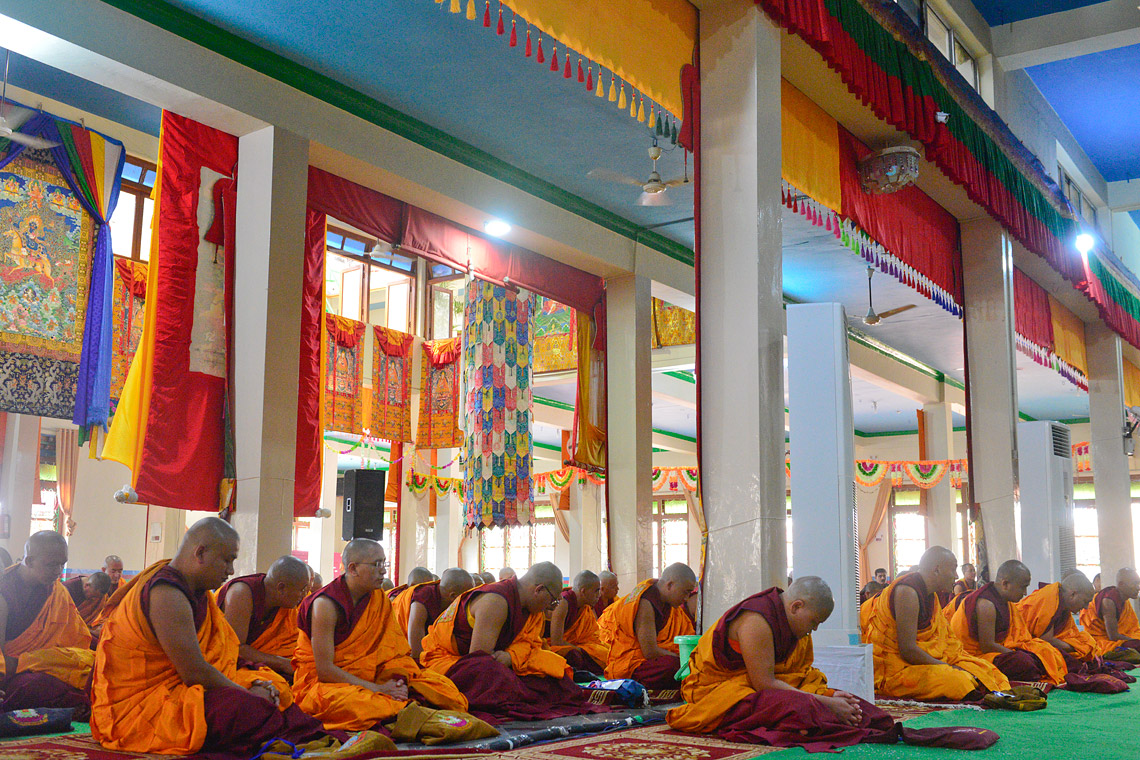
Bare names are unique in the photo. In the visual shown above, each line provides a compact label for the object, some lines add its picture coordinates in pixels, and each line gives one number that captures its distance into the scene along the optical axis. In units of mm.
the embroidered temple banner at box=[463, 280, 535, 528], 9758
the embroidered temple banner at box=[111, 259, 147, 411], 9266
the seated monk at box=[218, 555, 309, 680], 5059
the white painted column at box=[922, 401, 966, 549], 17203
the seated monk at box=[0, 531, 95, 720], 5082
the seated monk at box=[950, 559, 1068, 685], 7113
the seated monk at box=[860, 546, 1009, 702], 6086
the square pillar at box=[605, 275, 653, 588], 9414
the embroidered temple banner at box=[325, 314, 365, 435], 11500
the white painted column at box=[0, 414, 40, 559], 11445
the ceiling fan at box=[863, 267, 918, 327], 11305
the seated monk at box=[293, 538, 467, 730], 4586
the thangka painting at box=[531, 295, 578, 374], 13734
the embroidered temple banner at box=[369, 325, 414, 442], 12172
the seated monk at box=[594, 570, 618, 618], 8211
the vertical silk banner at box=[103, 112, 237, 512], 6133
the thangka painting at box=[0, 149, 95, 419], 6258
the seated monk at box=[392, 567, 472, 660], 6121
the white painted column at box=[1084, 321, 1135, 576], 13086
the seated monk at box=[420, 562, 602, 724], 5426
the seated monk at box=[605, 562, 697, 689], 6523
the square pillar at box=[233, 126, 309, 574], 6211
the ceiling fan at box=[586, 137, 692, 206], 7152
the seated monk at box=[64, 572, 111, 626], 7305
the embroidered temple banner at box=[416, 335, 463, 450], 12523
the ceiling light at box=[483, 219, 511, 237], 8453
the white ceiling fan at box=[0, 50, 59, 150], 6129
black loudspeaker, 6801
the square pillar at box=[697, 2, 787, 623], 5266
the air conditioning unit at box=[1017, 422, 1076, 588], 8758
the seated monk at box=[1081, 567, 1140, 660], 9094
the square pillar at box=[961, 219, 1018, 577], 8797
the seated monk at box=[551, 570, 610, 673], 7172
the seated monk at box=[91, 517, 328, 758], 3918
